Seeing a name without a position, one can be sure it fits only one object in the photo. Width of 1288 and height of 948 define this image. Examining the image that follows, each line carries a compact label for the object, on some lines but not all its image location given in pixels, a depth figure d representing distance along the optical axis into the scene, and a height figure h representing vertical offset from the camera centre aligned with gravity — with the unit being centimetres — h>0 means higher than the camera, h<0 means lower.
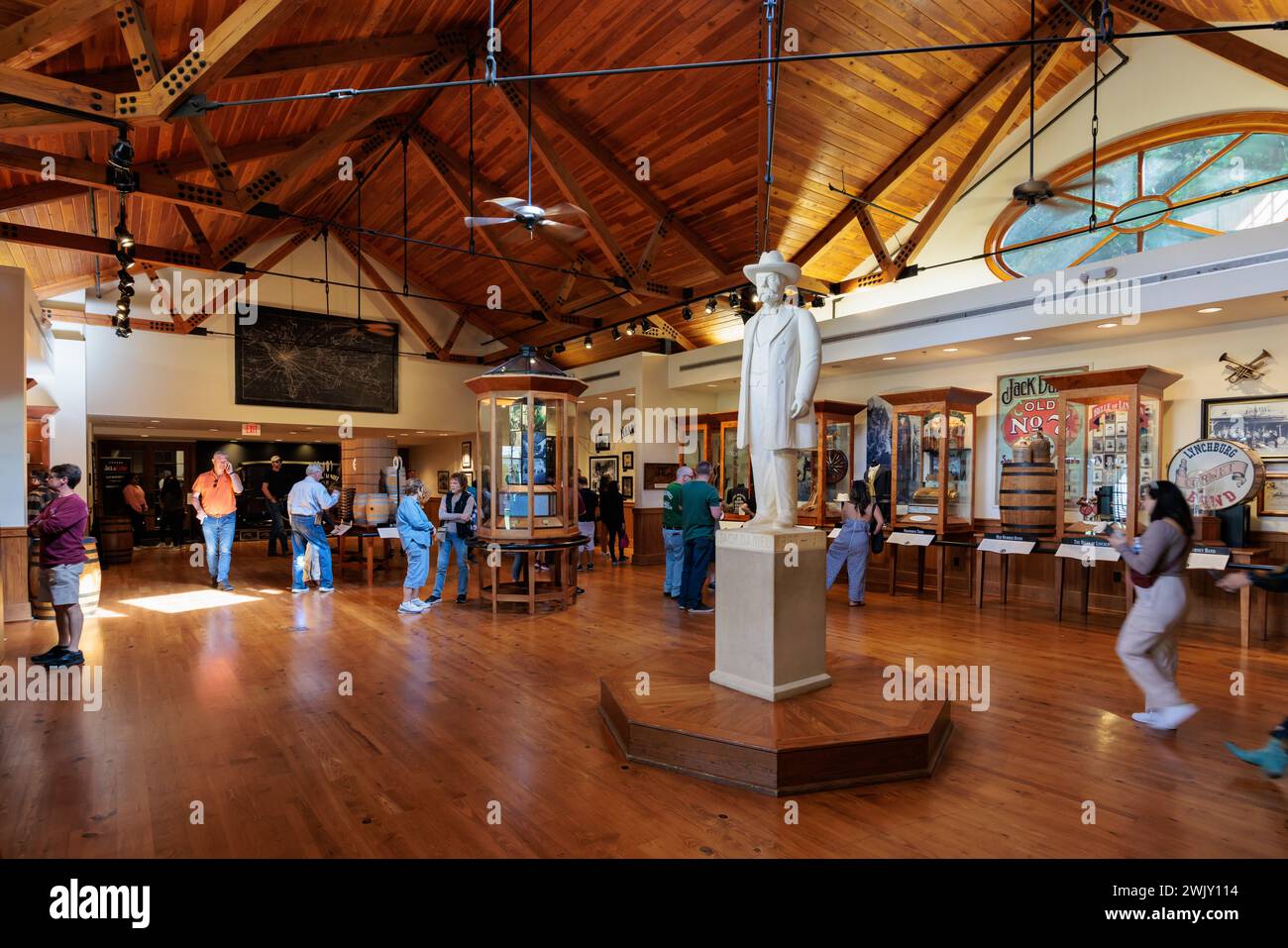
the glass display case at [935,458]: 842 +6
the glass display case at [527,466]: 759 -2
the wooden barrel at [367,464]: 1191 +1
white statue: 409 +43
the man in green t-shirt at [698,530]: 724 -70
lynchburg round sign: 620 -10
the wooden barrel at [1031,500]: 759 -42
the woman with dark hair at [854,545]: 786 -95
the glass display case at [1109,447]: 692 +16
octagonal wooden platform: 318 -132
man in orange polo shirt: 854 -59
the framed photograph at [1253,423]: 658 +39
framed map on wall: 1312 +205
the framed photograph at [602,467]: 1373 -7
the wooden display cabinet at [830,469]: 992 -8
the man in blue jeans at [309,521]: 832 -72
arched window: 682 +292
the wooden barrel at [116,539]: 1121 -122
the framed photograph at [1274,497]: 656 -34
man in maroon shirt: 487 -58
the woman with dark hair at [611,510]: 1102 -76
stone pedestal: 377 -85
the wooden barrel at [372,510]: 957 -65
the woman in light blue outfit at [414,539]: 721 -80
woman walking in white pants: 373 -77
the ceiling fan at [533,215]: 594 +226
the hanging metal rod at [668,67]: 269 +181
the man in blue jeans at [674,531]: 768 -80
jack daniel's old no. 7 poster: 824 +66
